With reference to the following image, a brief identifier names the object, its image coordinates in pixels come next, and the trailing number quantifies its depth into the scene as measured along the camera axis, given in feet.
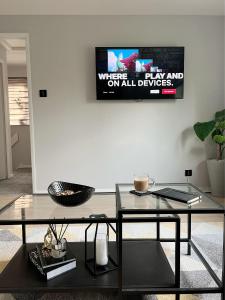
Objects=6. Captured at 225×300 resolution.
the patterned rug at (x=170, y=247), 5.23
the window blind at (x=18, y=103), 20.03
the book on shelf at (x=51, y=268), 4.72
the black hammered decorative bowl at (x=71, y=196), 5.14
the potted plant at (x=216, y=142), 11.41
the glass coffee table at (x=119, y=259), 4.53
